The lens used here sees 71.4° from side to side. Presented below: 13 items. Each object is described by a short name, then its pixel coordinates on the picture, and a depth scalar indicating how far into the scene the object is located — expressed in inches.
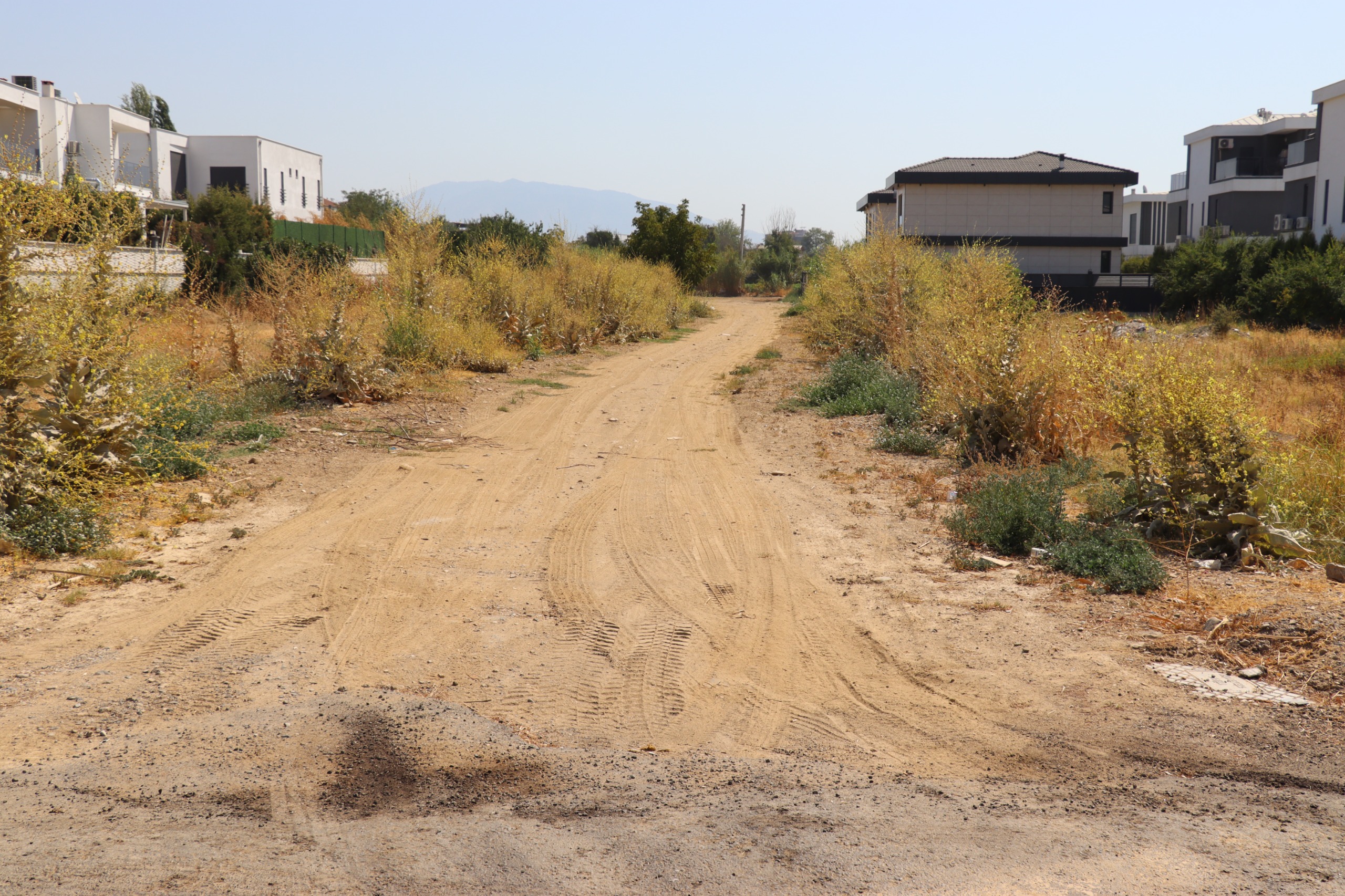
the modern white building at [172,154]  1416.1
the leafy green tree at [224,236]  979.9
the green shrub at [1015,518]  296.4
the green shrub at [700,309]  1504.7
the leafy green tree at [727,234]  3538.4
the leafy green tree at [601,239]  2022.6
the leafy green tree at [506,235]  1074.7
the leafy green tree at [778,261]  2508.6
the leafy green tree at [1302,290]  1069.1
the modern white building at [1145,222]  2233.0
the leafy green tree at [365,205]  2293.3
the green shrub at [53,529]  267.6
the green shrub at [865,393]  516.7
